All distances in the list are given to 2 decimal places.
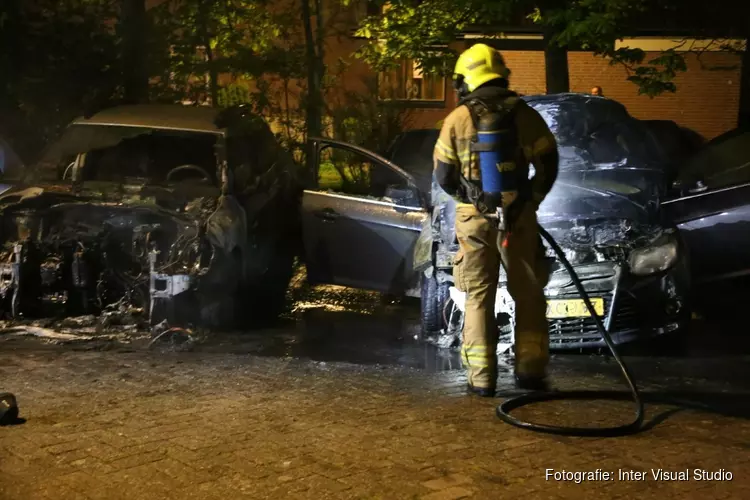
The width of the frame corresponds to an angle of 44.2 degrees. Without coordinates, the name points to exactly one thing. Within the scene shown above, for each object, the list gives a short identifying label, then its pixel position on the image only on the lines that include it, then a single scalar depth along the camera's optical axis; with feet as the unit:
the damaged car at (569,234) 20.88
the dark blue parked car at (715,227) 24.17
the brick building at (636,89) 67.36
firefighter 17.19
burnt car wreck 24.26
